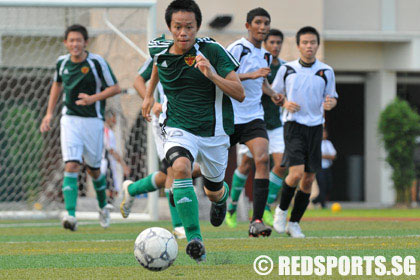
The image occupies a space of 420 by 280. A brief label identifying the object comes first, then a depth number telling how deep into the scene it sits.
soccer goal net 28.78
